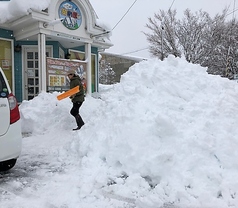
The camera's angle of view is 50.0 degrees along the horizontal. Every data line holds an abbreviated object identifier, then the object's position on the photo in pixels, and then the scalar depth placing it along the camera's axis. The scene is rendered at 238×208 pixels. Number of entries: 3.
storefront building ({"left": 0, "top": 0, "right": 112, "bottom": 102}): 9.62
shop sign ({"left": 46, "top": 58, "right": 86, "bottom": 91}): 10.03
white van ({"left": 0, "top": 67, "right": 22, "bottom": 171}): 3.54
